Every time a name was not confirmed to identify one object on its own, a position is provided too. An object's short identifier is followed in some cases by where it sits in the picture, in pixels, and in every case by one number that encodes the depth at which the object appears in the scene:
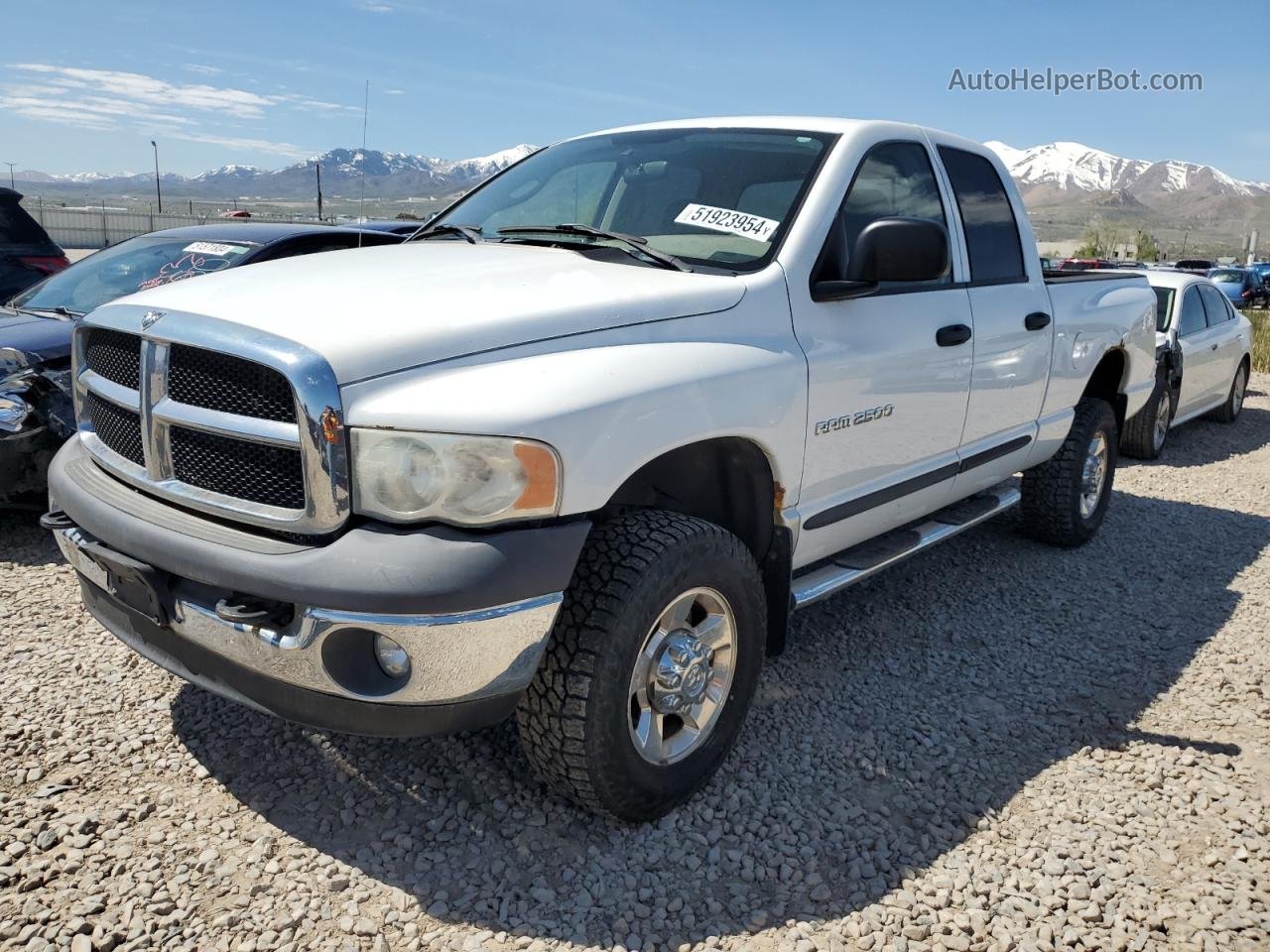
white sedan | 8.39
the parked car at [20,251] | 7.28
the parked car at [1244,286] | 31.75
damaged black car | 4.57
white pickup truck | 2.22
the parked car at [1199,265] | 34.55
